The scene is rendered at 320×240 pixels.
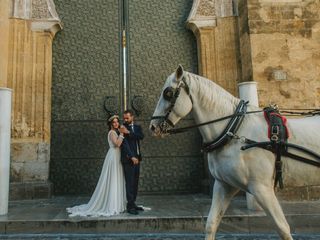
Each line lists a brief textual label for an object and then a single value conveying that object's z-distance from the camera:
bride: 5.23
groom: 5.32
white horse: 2.81
